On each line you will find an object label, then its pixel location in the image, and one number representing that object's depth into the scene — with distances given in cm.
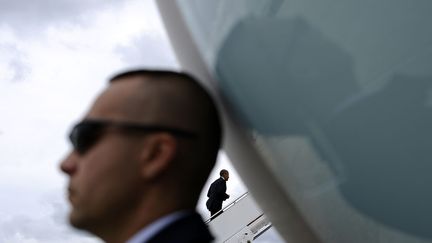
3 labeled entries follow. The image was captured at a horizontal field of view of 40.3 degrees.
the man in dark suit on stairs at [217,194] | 672
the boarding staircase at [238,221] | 555
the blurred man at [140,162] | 113
